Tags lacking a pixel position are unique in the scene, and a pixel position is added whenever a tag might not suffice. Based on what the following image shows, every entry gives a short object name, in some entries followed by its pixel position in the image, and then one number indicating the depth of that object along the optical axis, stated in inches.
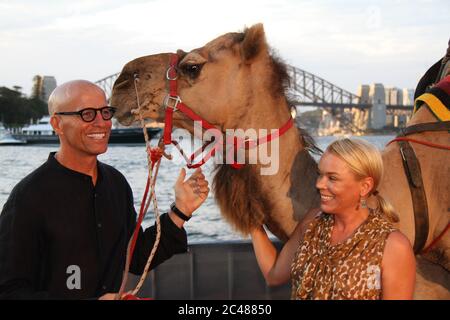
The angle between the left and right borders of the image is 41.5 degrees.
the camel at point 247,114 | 117.6
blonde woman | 85.4
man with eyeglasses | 87.0
